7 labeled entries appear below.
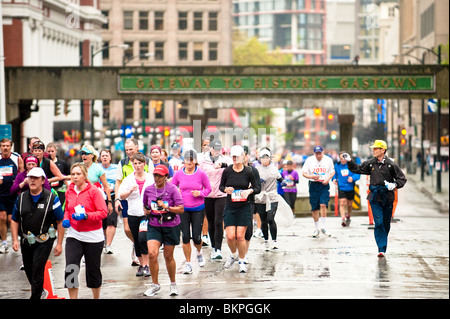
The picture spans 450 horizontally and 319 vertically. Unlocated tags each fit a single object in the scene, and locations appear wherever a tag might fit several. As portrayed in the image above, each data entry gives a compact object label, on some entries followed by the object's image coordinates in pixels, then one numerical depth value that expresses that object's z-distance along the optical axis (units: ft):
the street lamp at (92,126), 171.32
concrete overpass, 115.55
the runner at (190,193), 51.16
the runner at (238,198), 52.42
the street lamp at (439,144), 158.92
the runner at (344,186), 79.66
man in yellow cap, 57.31
